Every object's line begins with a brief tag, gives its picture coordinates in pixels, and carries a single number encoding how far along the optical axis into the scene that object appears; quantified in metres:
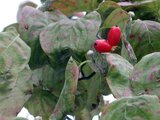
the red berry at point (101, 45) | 0.90
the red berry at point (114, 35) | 0.93
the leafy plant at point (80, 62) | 0.78
